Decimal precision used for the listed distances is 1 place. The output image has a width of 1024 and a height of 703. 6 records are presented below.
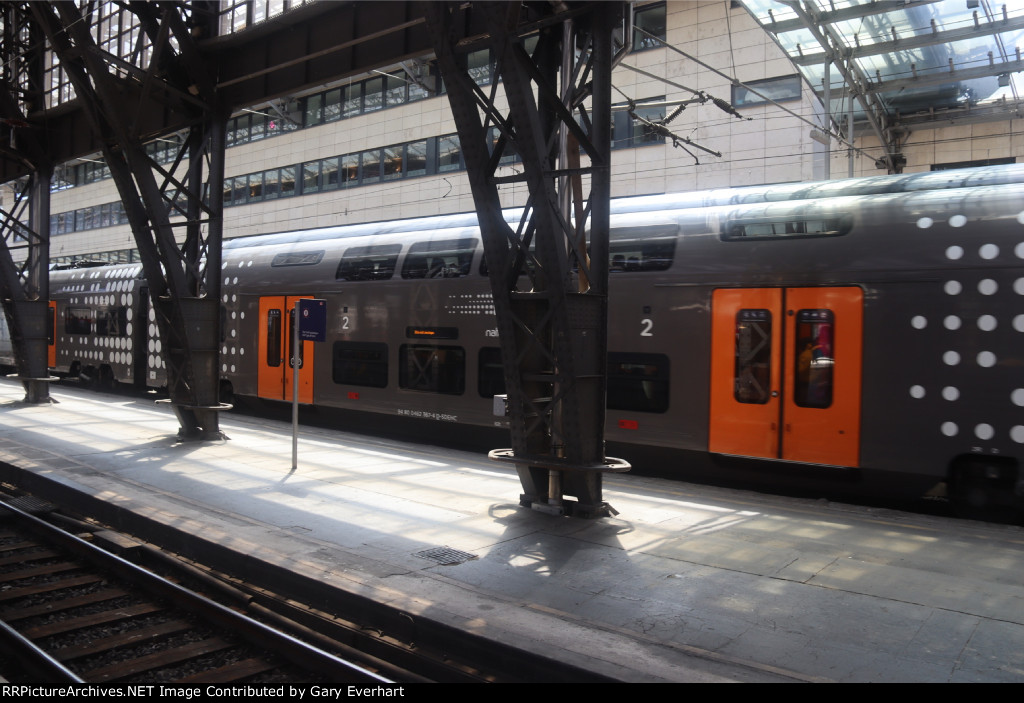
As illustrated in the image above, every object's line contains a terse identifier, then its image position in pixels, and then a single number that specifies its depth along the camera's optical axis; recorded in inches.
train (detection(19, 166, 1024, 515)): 308.0
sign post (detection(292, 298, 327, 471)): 400.5
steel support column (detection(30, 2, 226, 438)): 461.7
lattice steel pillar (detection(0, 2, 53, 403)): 649.9
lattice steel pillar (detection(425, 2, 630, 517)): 287.0
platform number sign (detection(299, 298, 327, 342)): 403.2
